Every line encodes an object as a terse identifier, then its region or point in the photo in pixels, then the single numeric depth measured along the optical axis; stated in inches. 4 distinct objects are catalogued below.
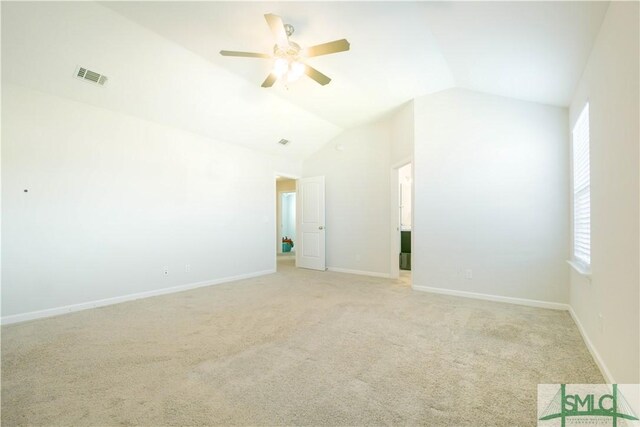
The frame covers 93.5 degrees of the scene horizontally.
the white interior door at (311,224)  263.6
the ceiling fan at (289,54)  101.9
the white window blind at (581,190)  113.7
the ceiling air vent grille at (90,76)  132.8
